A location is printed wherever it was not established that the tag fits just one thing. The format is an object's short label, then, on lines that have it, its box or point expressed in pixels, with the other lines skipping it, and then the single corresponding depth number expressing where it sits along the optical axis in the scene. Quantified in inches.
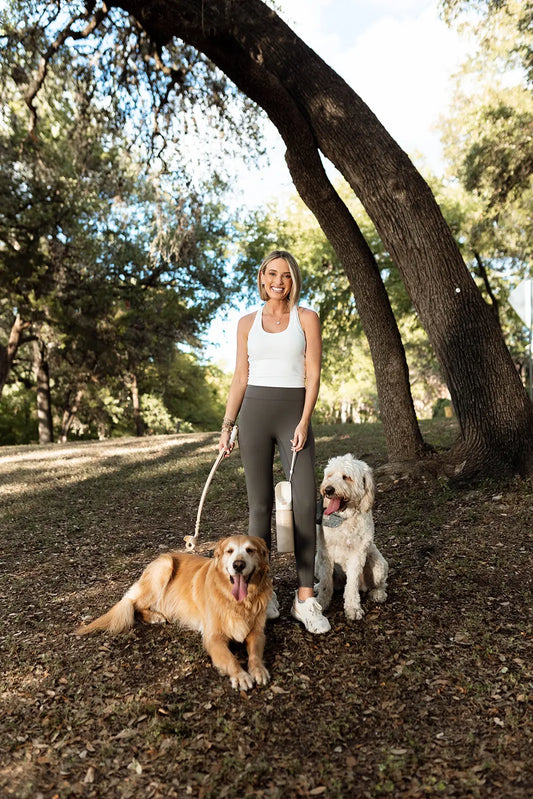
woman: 145.7
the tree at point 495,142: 455.8
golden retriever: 132.3
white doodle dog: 150.8
